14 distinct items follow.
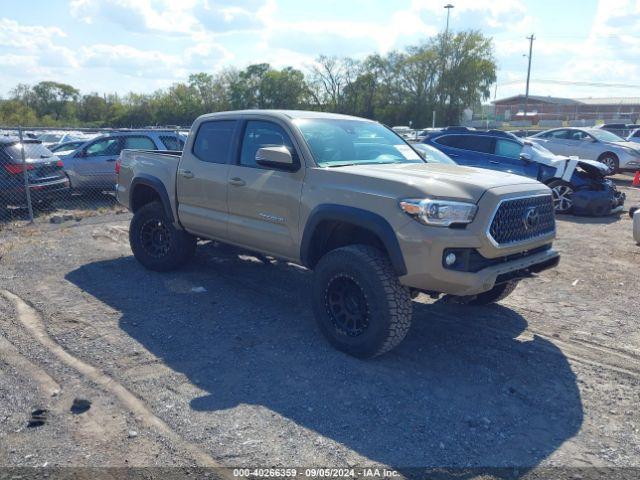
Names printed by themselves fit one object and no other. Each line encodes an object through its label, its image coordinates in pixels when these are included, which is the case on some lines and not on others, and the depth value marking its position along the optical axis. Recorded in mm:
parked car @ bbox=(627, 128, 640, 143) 22467
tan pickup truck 4211
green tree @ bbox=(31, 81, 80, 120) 76312
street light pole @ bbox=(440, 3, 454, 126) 62594
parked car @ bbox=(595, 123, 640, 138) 27797
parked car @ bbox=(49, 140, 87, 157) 16094
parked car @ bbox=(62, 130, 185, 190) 12930
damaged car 11430
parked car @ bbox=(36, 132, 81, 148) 29553
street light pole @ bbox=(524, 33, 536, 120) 59250
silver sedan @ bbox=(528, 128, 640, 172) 17609
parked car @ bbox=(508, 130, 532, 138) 25508
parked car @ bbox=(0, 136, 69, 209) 10523
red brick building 54400
